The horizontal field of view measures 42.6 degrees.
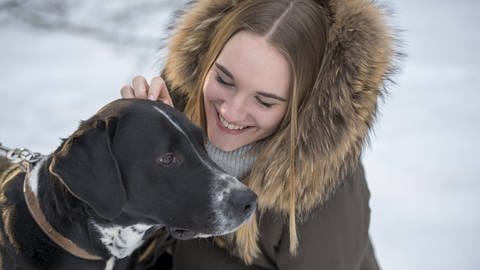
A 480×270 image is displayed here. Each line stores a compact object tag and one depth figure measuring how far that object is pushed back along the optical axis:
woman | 2.65
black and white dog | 2.31
